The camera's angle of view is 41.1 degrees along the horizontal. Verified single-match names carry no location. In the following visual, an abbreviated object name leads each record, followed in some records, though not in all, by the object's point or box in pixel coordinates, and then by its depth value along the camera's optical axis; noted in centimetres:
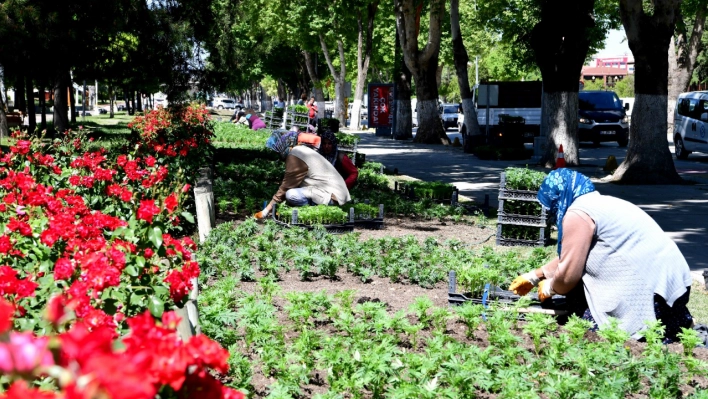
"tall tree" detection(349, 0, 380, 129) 4344
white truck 3422
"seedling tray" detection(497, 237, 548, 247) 1070
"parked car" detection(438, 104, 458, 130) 5522
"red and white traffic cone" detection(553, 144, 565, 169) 1680
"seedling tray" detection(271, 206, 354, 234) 1090
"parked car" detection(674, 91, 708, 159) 2599
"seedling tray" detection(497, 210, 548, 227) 1066
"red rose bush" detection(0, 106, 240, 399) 155
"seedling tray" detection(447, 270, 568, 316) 647
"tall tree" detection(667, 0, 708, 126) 4066
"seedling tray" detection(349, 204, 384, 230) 1170
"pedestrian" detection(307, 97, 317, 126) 3095
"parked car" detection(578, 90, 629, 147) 3347
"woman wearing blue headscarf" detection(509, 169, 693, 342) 595
